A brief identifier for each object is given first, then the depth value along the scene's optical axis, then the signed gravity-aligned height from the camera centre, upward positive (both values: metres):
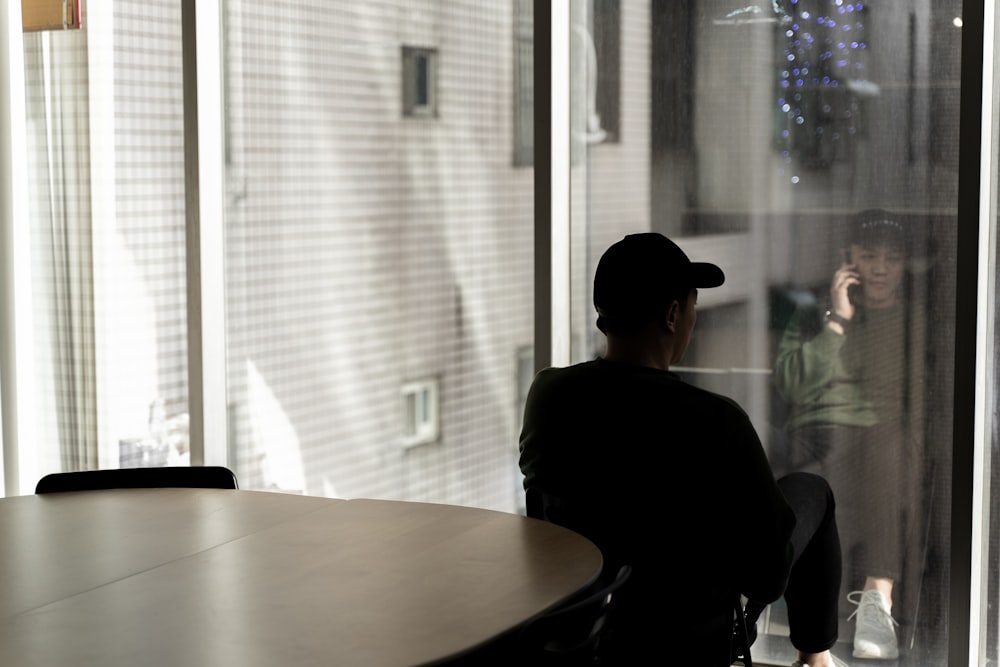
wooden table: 4.40 -0.85
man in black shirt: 4.97 -0.76
